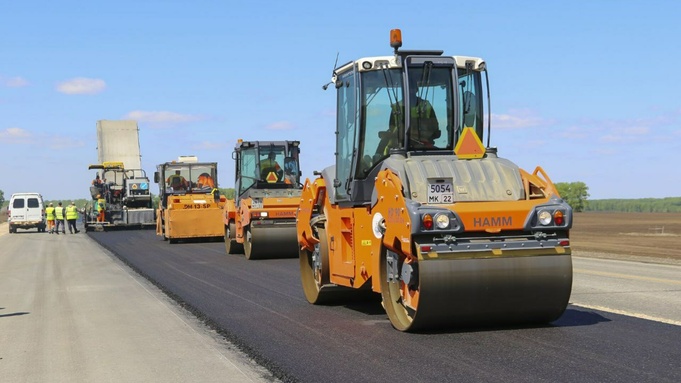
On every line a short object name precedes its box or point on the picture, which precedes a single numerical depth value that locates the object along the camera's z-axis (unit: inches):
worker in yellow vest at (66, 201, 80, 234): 1606.8
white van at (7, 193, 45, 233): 1720.0
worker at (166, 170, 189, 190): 1180.5
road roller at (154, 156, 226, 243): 1091.9
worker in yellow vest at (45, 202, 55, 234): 1627.7
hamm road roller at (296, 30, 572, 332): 317.1
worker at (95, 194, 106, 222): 1620.3
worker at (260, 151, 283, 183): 847.7
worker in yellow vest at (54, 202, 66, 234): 1619.8
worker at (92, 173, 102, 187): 1671.5
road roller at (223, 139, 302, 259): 797.2
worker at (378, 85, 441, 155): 375.2
